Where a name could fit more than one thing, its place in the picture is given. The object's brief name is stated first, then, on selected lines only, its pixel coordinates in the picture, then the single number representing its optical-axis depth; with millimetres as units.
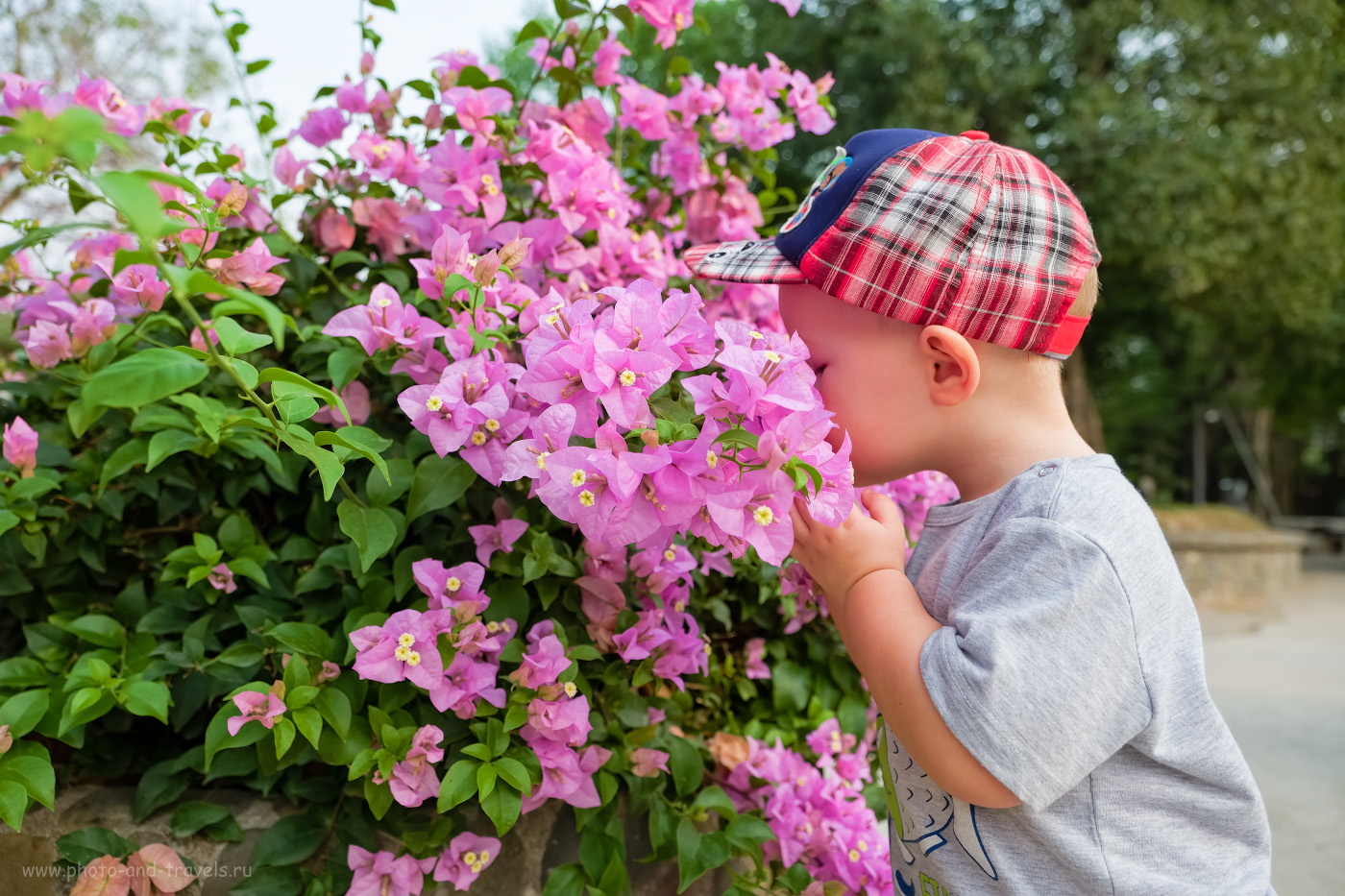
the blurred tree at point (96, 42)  8414
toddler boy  888
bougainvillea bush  815
